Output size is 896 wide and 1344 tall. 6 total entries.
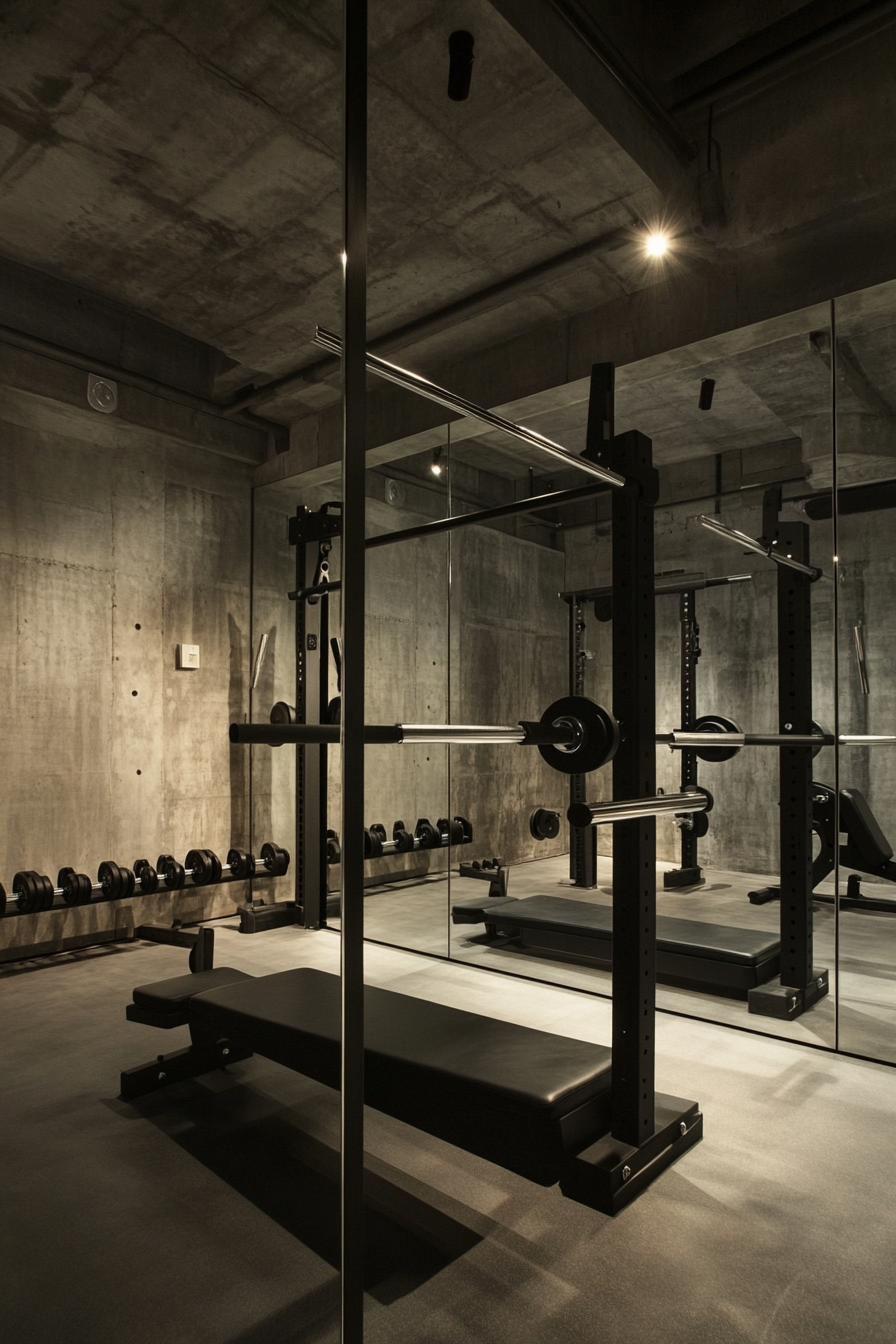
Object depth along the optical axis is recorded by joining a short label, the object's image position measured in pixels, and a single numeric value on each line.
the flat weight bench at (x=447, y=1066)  1.87
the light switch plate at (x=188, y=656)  5.20
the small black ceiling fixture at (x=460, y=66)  2.58
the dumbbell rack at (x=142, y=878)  4.07
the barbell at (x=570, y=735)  1.82
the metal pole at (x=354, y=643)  0.96
